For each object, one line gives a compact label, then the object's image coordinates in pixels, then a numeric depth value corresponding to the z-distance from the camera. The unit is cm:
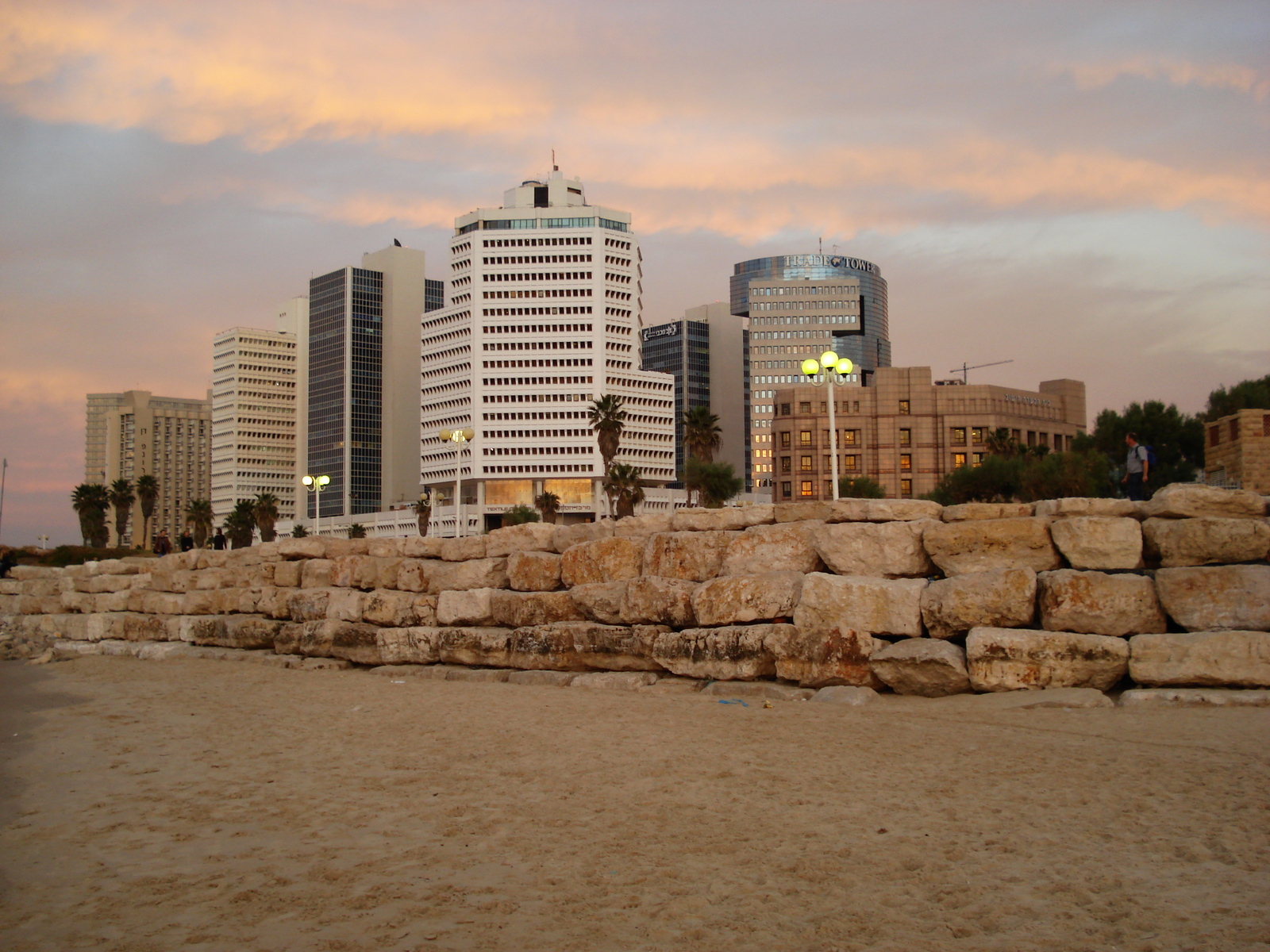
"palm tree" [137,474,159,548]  10456
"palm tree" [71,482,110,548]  9869
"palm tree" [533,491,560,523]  11144
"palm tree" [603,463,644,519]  8819
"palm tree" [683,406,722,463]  8506
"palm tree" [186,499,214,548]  10962
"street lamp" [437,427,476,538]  4056
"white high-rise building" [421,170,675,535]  13262
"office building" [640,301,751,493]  19250
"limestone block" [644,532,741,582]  1267
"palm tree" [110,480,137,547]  10156
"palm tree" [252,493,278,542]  11025
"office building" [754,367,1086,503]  11738
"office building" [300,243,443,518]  17500
